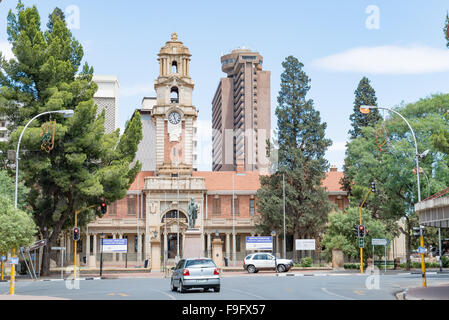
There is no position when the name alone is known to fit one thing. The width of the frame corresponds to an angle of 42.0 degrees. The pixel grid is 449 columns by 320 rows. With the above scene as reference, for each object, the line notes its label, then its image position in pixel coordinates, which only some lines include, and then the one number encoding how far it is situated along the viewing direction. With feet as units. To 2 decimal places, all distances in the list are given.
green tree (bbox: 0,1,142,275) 139.95
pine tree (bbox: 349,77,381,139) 231.50
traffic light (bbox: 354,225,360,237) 144.11
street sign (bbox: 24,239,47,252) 126.49
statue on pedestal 153.69
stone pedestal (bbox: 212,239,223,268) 169.93
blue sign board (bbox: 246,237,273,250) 175.52
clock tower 238.68
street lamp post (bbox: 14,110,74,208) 99.24
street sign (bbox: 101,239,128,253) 166.40
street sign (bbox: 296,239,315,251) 174.22
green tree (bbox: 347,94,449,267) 150.82
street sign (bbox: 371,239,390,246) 141.67
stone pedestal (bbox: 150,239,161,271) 166.89
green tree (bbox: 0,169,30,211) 142.20
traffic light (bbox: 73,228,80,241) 131.44
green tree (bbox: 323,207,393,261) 171.22
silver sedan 78.33
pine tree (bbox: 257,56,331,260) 209.26
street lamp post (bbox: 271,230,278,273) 150.02
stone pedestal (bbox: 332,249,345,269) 174.70
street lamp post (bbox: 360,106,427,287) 86.80
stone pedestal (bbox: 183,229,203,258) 148.25
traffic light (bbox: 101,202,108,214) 143.74
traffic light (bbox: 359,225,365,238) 142.61
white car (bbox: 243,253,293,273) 159.43
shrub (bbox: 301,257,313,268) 183.51
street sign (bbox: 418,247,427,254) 88.50
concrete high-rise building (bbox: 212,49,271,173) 468.75
